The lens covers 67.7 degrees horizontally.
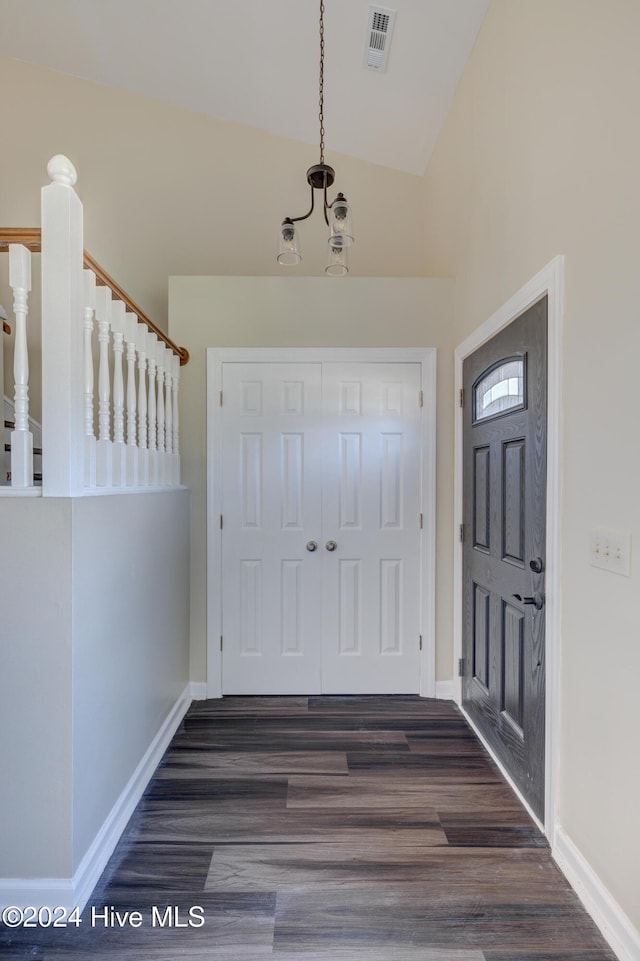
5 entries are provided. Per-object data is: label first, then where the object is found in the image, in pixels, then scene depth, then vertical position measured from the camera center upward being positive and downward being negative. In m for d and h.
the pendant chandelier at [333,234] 2.06 +1.09
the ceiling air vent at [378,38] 2.29 +2.24
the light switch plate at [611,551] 1.30 -0.19
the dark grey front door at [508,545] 1.76 -0.27
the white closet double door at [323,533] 2.77 -0.31
